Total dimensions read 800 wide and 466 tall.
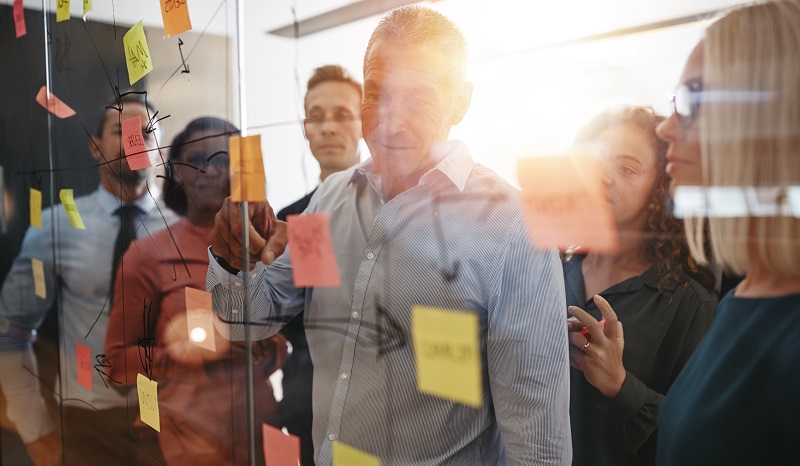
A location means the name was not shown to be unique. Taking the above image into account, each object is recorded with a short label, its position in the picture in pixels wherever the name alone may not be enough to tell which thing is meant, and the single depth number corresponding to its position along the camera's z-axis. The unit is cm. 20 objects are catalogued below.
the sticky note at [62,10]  167
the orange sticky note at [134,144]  143
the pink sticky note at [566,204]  74
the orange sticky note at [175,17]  126
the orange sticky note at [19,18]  195
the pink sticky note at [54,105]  174
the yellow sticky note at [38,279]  199
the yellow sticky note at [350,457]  104
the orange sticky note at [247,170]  115
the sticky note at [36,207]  196
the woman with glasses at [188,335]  125
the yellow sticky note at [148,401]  148
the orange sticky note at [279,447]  115
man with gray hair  85
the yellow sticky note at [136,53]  137
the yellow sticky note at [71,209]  173
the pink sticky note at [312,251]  106
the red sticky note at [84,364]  174
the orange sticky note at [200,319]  130
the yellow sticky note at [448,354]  89
